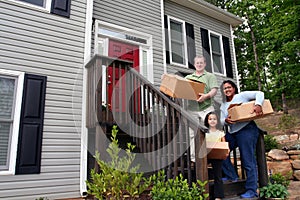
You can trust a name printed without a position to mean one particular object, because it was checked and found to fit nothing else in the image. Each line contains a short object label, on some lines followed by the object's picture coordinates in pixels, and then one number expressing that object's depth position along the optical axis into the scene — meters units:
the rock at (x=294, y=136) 7.97
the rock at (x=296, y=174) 5.41
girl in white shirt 2.66
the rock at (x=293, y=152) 5.80
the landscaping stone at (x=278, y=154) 5.72
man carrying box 3.19
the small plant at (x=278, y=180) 3.48
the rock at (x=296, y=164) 5.50
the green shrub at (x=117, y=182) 2.54
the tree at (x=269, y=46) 10.14
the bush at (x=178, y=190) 2.33
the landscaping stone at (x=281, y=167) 5.53
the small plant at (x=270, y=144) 6.91
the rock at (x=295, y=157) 5.72
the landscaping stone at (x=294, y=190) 3.15
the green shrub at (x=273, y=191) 2.93
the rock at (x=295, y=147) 6.01
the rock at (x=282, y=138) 8.12
